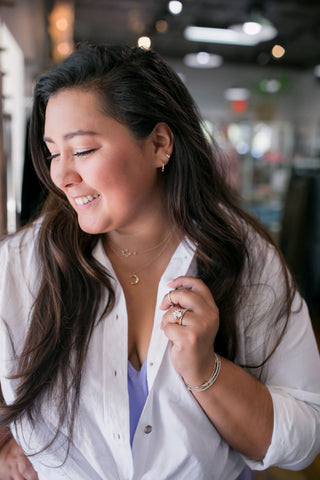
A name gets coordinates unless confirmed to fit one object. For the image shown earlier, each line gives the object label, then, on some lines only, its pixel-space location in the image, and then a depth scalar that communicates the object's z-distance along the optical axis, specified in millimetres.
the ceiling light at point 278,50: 6387
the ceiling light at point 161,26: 4769
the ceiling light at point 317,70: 7917
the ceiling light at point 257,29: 4876
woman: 855
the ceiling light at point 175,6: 2691
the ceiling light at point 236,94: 8555
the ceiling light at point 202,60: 7541
